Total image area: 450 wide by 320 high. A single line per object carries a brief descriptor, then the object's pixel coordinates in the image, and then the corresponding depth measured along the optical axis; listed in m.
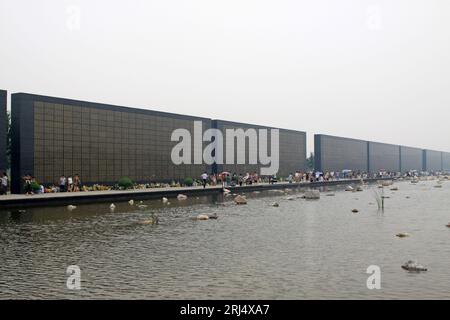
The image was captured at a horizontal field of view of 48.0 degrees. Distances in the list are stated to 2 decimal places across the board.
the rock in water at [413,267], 10.52
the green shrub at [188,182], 45.97
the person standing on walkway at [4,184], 30.92
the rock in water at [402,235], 15.72
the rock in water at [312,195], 35.12
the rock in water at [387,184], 61.02
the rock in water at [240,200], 30.12
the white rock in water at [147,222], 19.15
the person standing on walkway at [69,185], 34.78
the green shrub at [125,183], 38.31
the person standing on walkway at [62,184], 33.68
